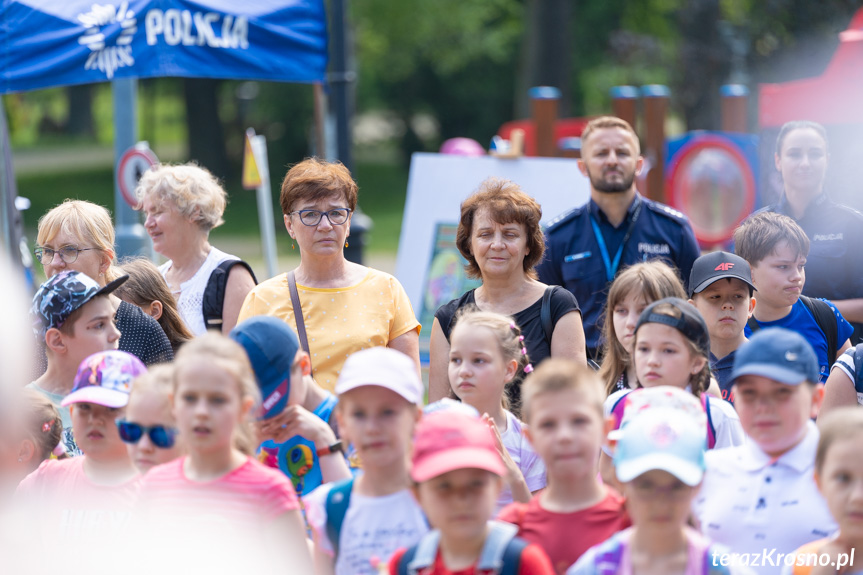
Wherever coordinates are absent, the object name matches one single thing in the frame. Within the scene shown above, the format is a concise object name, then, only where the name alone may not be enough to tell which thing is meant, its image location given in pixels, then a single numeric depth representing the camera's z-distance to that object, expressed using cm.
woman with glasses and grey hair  891
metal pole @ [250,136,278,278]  1803
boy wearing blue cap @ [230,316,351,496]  629
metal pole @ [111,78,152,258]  1602
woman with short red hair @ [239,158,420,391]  814
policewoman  998
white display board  1555
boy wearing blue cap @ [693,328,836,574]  558
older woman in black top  828
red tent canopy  2014
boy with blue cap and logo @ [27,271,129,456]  740
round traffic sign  1526
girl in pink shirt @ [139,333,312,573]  543
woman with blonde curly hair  934
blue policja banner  1272
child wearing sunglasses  612
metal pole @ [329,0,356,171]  1809
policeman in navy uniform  1041
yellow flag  1781
